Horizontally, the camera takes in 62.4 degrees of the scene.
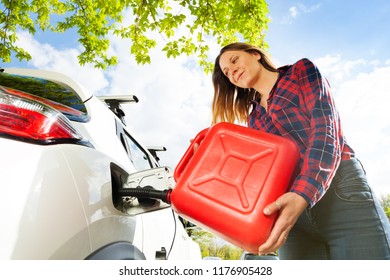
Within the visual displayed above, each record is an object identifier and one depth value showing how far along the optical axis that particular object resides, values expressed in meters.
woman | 1.24
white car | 1.01
